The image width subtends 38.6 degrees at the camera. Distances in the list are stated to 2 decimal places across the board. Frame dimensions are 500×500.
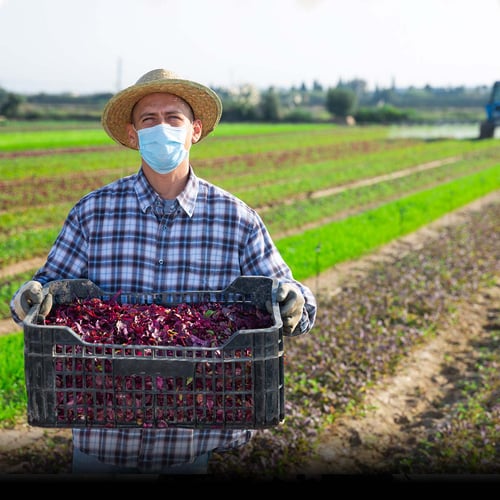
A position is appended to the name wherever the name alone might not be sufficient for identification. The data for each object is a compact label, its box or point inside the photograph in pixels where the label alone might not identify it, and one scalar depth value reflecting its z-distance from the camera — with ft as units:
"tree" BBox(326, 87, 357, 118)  266.16
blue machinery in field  110.01
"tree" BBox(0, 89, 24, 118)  211.82
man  9.07
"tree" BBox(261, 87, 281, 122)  239.71
